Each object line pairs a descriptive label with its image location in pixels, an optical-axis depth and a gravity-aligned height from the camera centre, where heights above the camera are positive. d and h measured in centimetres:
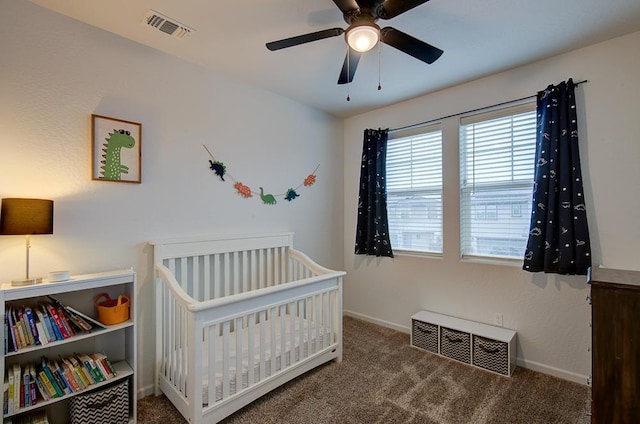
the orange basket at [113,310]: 179 -56
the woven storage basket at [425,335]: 271 -110
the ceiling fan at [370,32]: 139 +92
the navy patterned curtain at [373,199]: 330 +18
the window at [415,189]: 305 +27
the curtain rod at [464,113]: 230 +94
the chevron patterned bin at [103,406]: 164 -106
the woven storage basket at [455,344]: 252 -111
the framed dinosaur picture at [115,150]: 194 +44
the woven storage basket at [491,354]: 233 -111
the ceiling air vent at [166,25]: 182 +121
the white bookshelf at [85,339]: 148 -71
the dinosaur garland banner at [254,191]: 254 +27
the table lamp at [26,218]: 147 -1
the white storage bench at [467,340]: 235 -106
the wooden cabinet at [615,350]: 135 -62
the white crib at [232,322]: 175 -71
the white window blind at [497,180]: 250 +31
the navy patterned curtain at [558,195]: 215 +14
